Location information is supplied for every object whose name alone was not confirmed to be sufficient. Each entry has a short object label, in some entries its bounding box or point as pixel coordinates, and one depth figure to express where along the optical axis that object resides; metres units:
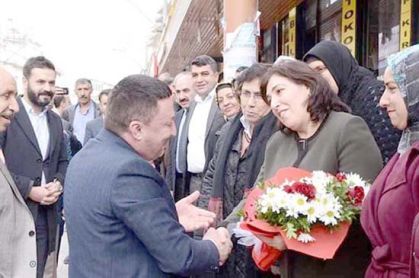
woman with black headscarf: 3.09
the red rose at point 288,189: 2.45
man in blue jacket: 2.24
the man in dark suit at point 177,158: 5.38
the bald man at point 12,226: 2.90
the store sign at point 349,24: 7.53
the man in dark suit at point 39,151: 4.41
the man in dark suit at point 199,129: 5.07
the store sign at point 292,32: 10.01
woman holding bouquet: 2.65
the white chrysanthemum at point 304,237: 2.41
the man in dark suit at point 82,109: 8.88
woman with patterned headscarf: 2.04
